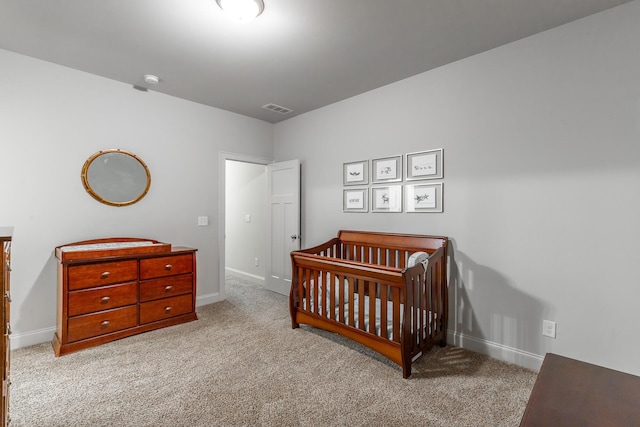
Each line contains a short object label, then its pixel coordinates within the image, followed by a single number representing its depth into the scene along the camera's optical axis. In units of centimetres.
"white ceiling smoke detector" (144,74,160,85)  296
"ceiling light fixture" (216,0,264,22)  186
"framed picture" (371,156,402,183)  308
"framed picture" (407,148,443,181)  278
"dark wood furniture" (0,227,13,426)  107
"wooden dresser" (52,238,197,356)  246
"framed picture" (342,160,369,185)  336
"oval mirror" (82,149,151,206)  296
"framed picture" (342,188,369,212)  337
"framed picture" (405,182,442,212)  278
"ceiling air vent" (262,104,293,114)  379
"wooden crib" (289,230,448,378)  218
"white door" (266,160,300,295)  401
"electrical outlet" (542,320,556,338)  220
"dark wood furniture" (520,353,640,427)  90
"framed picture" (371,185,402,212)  308
